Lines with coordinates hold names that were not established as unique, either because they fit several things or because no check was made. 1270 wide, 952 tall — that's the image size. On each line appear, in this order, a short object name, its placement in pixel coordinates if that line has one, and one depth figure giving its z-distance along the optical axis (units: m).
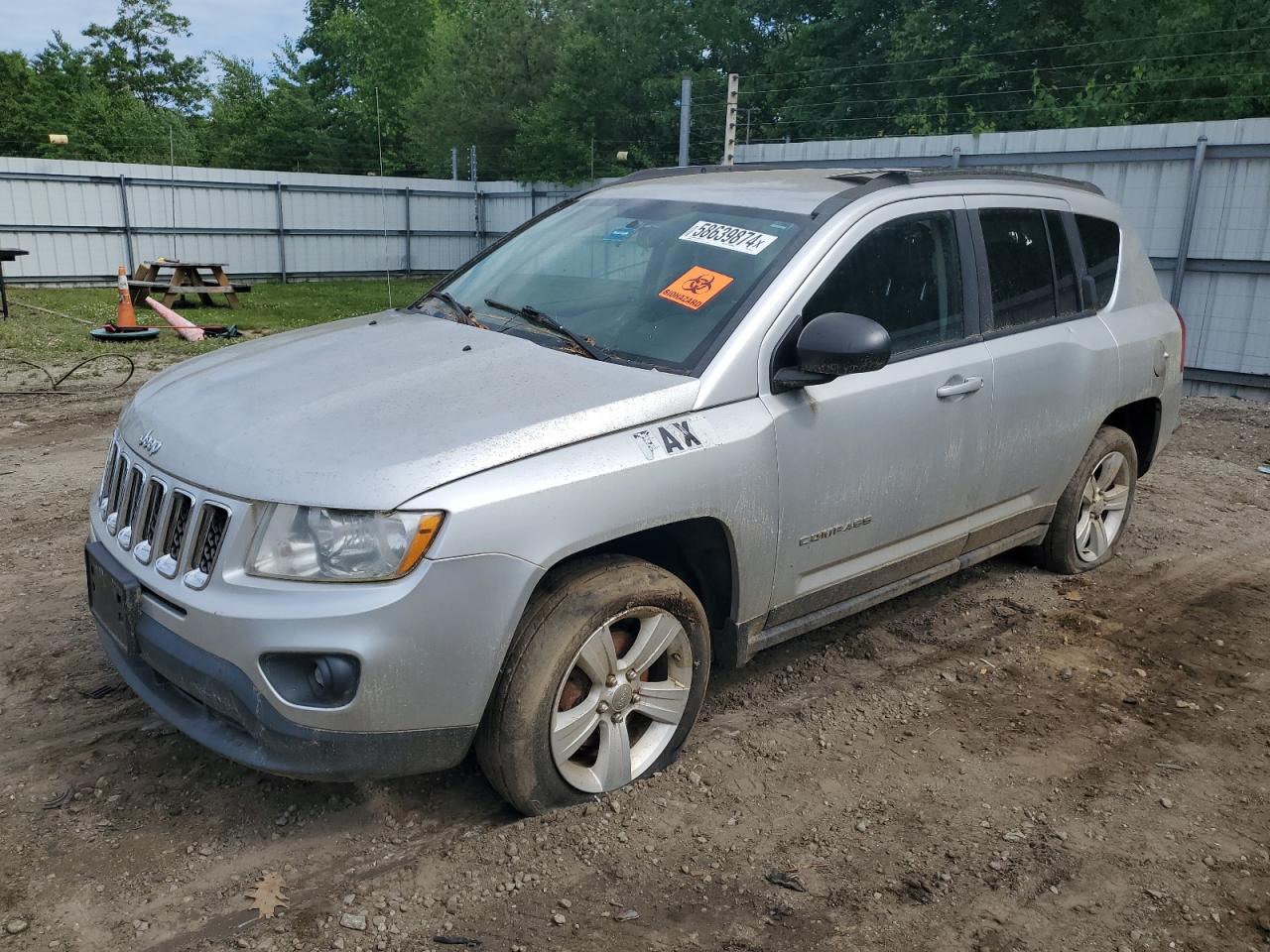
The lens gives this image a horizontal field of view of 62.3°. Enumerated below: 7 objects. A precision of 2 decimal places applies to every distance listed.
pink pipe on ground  12.96
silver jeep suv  2.65
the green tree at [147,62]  51.56
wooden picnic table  16.64
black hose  9.12
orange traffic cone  13.32
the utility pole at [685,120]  12.68
